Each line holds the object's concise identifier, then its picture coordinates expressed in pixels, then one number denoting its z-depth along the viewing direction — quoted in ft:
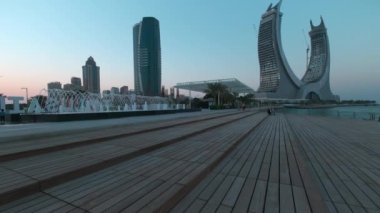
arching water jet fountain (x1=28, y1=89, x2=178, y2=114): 60.29
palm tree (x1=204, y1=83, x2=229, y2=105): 151.33
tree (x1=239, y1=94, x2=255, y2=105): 218.59
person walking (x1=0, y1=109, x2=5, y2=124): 43.65
